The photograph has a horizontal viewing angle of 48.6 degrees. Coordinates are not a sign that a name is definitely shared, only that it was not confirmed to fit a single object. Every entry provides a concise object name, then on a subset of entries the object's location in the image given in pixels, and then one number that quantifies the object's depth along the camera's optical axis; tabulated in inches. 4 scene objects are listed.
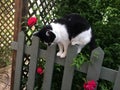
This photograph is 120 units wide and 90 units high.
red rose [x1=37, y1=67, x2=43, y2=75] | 45.2
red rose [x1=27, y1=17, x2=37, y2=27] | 44.0
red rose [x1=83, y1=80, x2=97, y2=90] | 37.9
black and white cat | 40.8
